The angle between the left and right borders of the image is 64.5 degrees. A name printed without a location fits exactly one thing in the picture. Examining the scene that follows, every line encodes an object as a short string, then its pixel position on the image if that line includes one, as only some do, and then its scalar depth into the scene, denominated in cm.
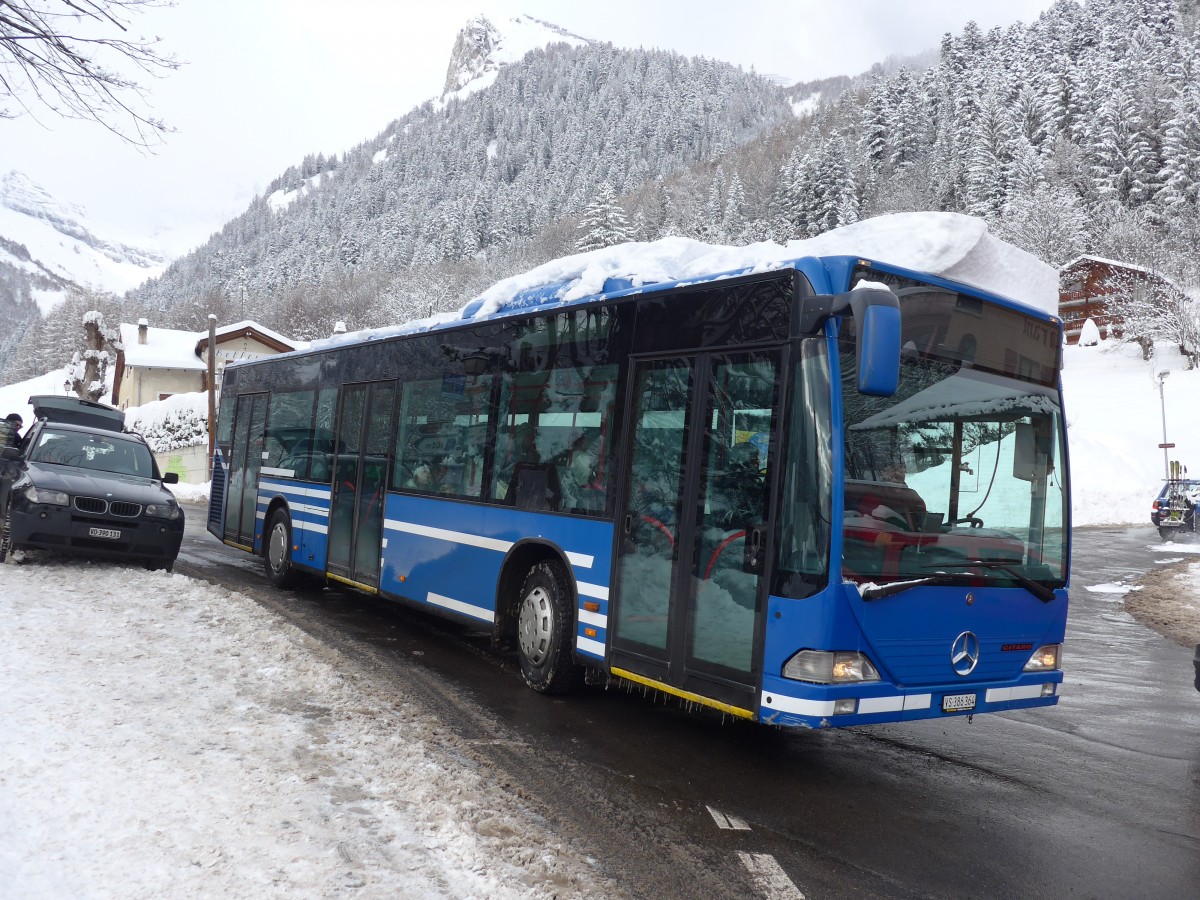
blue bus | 508
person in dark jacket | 1473
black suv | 1042
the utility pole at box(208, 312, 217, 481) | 3472
